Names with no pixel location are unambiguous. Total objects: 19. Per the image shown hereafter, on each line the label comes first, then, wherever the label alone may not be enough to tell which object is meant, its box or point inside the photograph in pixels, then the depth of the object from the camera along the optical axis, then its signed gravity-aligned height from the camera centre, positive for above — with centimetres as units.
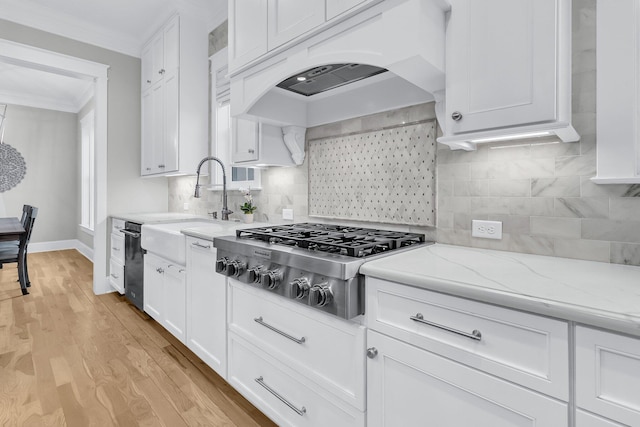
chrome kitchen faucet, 288 +7
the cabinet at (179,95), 340 +127
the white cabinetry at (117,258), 351 -51
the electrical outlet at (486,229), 148 -8
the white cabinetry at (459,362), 81 -43
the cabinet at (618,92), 111 +43
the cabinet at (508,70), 109 +51
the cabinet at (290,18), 163 +104
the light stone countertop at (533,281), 74 -20
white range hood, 128 +74
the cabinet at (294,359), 124 -65
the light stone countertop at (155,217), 305 -5
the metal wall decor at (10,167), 588 +82
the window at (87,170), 600 +81
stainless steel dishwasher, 305 -51
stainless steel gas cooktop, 119 -20
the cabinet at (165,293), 236 -65
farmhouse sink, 232 -21
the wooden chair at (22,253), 379 -49
